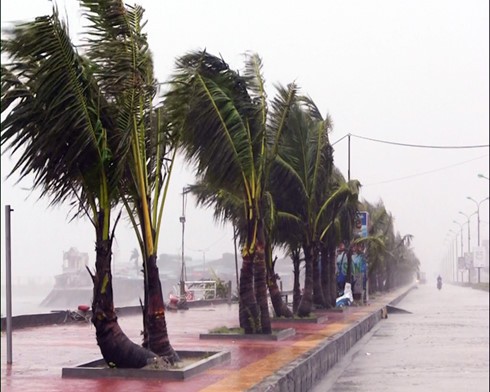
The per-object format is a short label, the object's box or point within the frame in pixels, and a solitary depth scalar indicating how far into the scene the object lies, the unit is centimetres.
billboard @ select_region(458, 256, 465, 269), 13538
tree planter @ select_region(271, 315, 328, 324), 2272
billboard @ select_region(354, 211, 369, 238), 3591
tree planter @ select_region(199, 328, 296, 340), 1716
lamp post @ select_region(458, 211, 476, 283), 12844
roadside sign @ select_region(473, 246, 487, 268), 9975
